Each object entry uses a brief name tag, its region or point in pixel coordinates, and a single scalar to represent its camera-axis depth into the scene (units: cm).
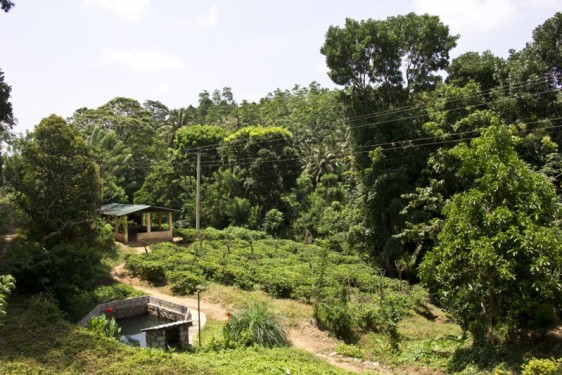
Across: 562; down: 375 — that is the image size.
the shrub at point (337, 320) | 1253
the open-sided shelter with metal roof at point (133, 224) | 2511
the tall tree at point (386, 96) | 2009
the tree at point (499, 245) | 850
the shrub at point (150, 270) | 1755
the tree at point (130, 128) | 3403
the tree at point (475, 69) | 2050
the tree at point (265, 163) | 3206
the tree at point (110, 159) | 2725
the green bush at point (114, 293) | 1488
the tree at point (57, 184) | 1706
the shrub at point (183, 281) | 1623
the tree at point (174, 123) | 4206
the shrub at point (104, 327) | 971
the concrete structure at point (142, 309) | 1368
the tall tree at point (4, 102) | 1479
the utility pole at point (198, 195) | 2839
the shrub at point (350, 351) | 1105
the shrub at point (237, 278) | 1683
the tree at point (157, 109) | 6028
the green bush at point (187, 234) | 2617
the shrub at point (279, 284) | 1594
